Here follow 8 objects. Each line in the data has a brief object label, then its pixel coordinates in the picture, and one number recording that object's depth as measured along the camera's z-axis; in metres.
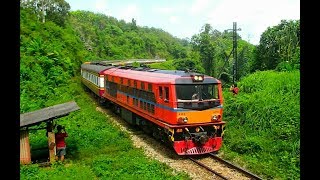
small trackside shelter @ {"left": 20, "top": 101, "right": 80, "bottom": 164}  8.42
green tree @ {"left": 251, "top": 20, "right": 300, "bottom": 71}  21.91
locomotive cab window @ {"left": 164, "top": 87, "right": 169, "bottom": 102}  9.81
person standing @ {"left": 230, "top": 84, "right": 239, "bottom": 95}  16.36
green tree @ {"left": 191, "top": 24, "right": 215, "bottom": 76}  40.56
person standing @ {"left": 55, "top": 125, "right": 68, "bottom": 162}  9.34
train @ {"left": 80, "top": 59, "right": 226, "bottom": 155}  9.51
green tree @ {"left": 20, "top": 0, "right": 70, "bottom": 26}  35.57
